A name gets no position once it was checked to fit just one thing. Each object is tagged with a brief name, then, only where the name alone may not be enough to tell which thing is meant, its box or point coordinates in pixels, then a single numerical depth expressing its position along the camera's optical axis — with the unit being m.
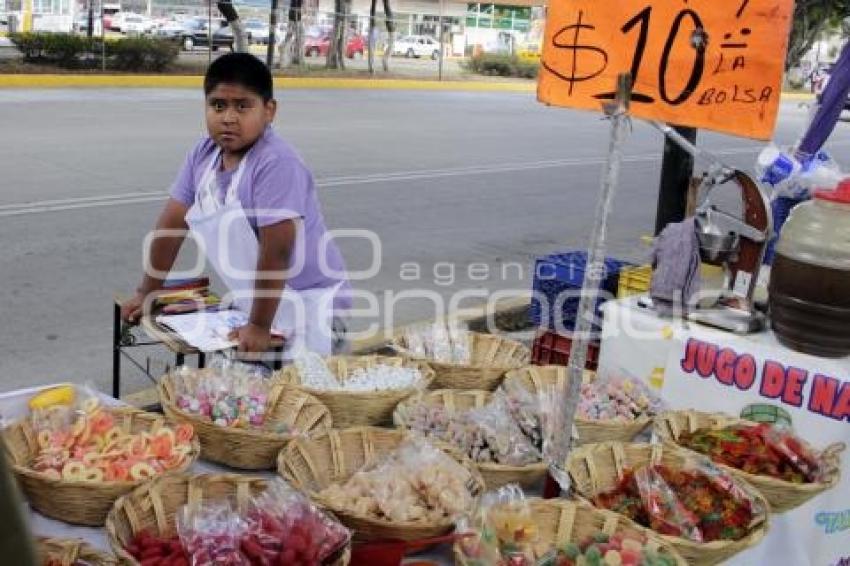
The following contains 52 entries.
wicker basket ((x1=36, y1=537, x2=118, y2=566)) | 1.70
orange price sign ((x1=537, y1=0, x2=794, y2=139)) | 2.26
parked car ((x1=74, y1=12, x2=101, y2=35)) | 27.35
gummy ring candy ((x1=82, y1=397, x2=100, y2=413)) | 2.28
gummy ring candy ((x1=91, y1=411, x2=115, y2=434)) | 2.19
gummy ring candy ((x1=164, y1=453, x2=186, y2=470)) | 2.07
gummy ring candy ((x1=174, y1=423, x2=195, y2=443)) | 2.18
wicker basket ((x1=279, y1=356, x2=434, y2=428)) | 2.53
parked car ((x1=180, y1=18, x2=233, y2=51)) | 27.83
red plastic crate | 3.60
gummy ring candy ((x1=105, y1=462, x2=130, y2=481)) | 2.00
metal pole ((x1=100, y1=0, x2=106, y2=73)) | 19.77
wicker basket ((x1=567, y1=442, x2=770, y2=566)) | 2.28
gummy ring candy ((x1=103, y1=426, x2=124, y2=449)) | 2.14
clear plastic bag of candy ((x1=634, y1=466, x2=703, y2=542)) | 2.04
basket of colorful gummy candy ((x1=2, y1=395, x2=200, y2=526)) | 1.93
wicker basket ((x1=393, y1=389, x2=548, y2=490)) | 2.23
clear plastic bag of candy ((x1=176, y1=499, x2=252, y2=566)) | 1.71
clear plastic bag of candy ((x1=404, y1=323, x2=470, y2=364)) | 3.06
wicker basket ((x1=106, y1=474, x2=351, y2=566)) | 1.81
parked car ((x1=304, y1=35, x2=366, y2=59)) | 30.67
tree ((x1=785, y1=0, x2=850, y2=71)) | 6.86
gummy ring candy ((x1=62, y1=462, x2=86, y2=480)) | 1.97
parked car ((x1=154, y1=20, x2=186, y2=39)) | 29.22
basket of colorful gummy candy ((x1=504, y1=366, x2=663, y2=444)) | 2.56
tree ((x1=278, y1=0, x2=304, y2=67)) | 23.69
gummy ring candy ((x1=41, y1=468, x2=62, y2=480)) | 1.93
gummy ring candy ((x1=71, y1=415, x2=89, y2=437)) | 2.15
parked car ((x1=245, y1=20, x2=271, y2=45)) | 32.05
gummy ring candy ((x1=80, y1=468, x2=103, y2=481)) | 1.98
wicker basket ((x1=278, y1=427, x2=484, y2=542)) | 1.91
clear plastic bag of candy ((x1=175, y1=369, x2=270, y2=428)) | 2.33
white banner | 2.60
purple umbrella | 4.48
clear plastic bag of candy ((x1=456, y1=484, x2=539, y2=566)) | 1.84
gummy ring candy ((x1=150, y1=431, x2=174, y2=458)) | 2.11
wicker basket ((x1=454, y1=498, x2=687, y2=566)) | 1.99
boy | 2.90
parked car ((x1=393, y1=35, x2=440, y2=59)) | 37.22
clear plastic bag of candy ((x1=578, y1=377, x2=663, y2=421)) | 2.67
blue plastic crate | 4.27
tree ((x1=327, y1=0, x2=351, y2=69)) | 25.00
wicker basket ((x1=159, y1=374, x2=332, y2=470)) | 2.21
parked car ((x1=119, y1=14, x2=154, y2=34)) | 30.52
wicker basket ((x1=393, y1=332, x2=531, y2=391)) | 2.87
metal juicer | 3.01
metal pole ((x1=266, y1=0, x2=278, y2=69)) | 22.20
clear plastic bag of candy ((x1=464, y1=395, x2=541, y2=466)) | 2.32
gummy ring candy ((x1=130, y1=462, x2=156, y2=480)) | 2.00
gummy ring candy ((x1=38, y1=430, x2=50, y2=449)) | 2.13
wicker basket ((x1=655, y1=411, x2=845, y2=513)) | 2.26
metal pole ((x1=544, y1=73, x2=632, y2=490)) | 2.08
